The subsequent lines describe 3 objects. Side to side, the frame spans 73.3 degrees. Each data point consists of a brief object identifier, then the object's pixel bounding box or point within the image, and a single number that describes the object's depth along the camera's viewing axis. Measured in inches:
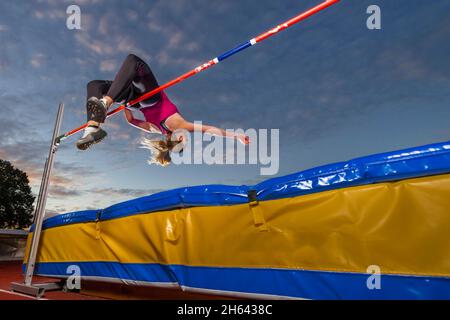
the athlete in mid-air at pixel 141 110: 121.0
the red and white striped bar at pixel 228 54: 101.7
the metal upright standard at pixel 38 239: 131.4
